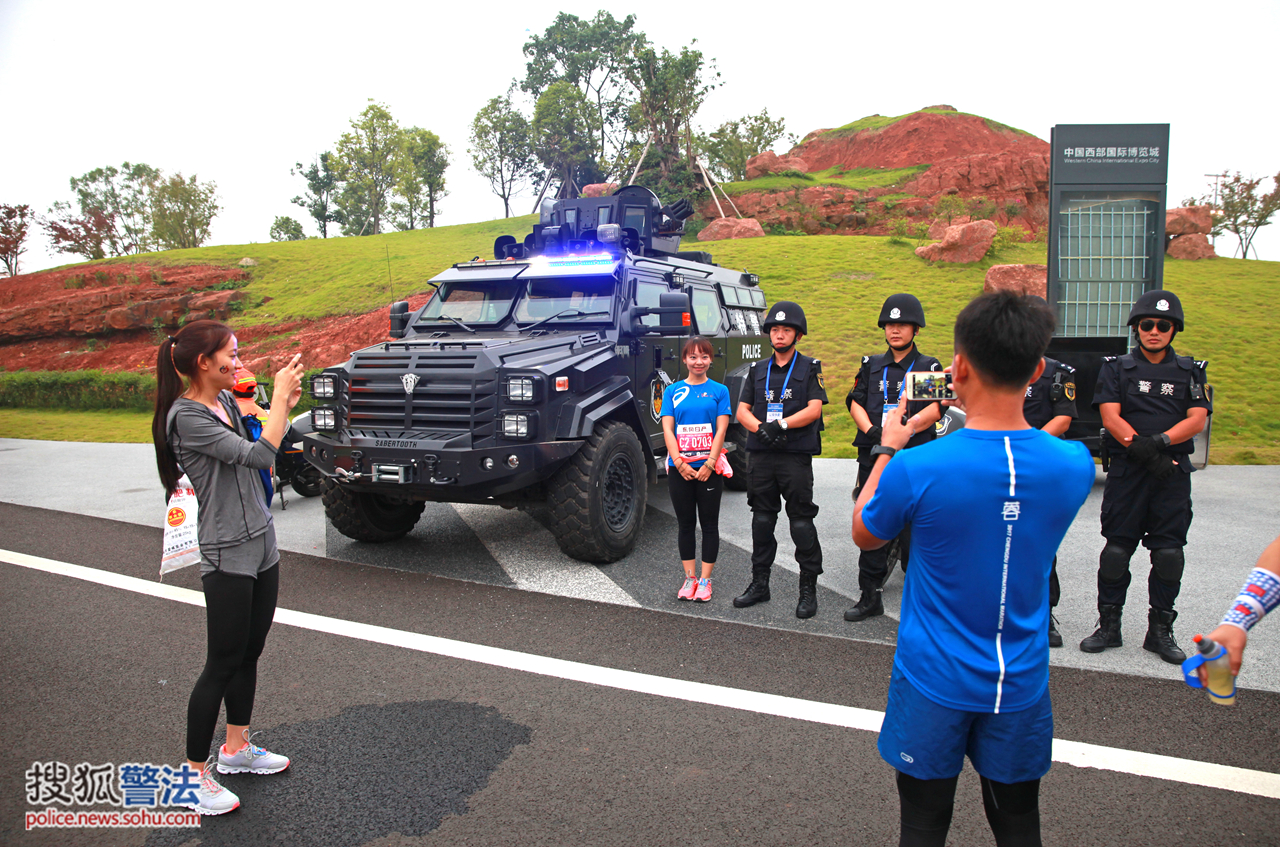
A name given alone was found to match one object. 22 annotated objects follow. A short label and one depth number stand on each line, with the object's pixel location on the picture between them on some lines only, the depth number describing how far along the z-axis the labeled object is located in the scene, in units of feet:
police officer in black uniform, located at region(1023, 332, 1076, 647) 15.02
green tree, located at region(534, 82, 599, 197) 184.24
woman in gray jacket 9.73
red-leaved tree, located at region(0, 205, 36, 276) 146.20
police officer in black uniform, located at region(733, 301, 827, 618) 16.44
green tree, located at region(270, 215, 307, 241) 226.99
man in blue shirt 6.09
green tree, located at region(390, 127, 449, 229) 189.58
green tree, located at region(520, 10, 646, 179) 197.98
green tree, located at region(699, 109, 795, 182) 181.06
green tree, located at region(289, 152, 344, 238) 216.13
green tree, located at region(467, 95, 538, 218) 196.54
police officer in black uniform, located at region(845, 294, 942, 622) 15.75
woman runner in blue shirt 17.15
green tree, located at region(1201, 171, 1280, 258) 136.77
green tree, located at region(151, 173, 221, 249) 171.42
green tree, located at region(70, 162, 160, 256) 188.85
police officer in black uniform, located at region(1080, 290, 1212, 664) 13.82
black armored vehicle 18.53
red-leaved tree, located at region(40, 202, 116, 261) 165.20
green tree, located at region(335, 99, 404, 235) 151.33
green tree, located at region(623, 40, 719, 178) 146.51
